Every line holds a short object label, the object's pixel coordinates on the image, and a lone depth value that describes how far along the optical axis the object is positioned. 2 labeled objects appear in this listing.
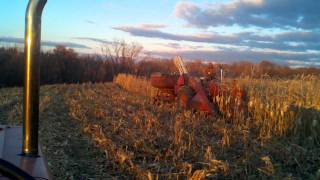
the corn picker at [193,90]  6.73
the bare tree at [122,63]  27.38
